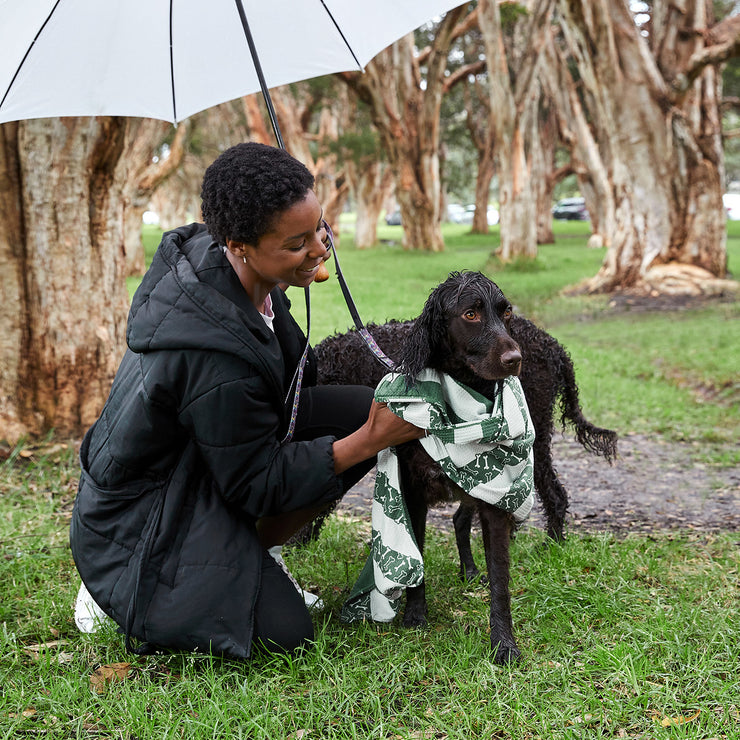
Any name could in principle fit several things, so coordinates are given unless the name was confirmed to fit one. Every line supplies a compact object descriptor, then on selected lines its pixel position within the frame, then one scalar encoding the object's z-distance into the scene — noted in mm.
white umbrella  3305
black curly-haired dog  2789
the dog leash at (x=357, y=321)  3070
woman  2789
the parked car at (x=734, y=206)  43456
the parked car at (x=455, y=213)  58125
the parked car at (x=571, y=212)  47247
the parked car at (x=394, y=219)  53344
